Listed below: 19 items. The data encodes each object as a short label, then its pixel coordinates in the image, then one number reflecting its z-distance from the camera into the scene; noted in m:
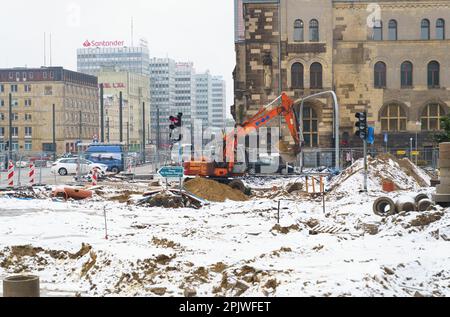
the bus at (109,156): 54.75
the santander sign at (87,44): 196.07
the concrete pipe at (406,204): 20.77
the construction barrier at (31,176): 35.85
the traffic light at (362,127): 30.11
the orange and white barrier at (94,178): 37.00
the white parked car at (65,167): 52.03
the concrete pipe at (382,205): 21.33
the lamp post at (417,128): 53.09
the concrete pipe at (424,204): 20.58
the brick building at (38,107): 114.81
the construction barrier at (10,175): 33.56
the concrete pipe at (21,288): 10.32
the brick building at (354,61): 52.41
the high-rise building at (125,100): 148.25
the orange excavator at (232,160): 36.12
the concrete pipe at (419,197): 21.59
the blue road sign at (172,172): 26.19
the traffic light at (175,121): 30.72
